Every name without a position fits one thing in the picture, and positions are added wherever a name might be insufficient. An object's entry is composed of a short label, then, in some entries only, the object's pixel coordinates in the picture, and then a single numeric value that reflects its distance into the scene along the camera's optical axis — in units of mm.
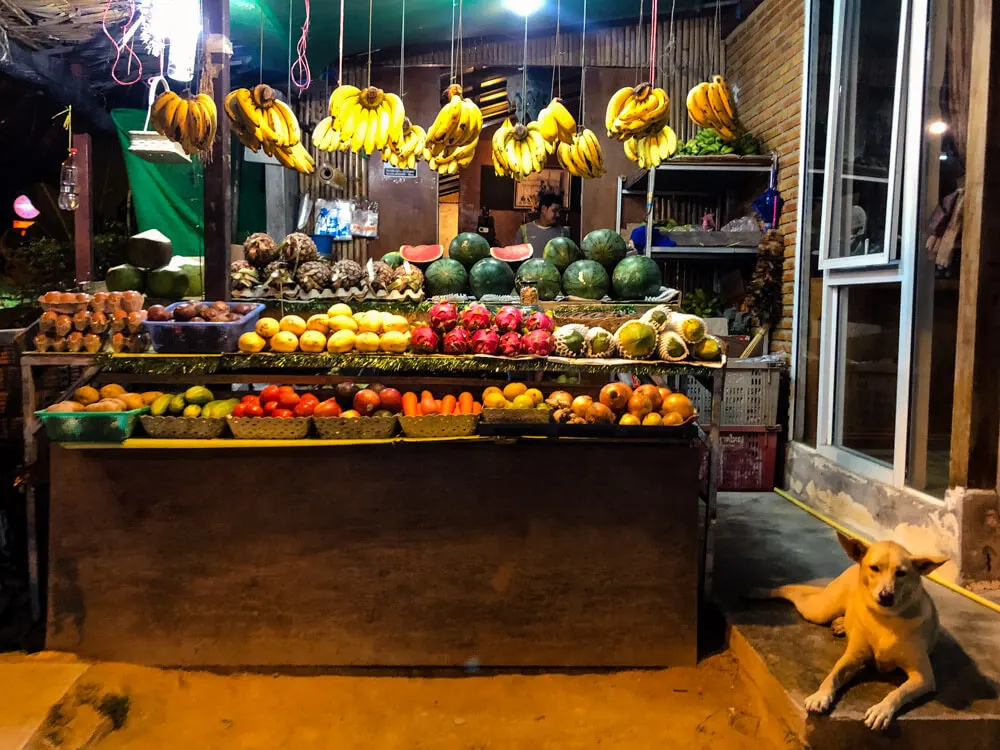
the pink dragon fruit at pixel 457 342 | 3557
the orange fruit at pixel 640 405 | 3443
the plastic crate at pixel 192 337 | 3482
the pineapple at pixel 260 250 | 4441
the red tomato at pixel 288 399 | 3514
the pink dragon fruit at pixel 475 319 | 3658
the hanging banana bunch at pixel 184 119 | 3873
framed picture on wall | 9578
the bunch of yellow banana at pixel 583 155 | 5031
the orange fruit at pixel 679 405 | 3420
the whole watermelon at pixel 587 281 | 4746
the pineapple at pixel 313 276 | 4309
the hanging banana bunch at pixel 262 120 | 4176
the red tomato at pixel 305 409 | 3477
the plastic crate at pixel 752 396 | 6148
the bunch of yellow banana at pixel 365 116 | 4574
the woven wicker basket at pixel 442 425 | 3367
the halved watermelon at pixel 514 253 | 5223
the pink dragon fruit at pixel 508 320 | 3648
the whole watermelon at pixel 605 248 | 4953
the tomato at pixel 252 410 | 3434
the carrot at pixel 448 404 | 3541
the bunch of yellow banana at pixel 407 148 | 5281
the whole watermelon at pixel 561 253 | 5012
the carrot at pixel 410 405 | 3535
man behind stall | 7984
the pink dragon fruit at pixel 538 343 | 3500
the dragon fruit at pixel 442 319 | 3646
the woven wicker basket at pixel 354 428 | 3363
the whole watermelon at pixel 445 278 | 4742
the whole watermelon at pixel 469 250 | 4969
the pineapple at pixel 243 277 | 4371
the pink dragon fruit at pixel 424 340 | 3527
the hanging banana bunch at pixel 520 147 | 5016
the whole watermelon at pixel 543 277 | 4781
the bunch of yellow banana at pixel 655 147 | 5152
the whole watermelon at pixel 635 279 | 4746
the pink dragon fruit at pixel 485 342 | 3527
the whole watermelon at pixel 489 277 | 4777
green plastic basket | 3248
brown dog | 2678
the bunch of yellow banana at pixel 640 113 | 4461
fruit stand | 3342
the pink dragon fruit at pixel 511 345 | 3480
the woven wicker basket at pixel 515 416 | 3383
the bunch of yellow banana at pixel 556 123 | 4672
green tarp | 7051
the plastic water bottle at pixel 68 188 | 5570
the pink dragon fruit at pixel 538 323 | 3662
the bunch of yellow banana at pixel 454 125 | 4391
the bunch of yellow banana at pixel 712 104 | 4820
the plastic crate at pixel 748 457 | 6176
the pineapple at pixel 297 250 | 4406
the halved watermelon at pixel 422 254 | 5000
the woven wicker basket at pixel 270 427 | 3348
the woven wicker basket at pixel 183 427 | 3367
